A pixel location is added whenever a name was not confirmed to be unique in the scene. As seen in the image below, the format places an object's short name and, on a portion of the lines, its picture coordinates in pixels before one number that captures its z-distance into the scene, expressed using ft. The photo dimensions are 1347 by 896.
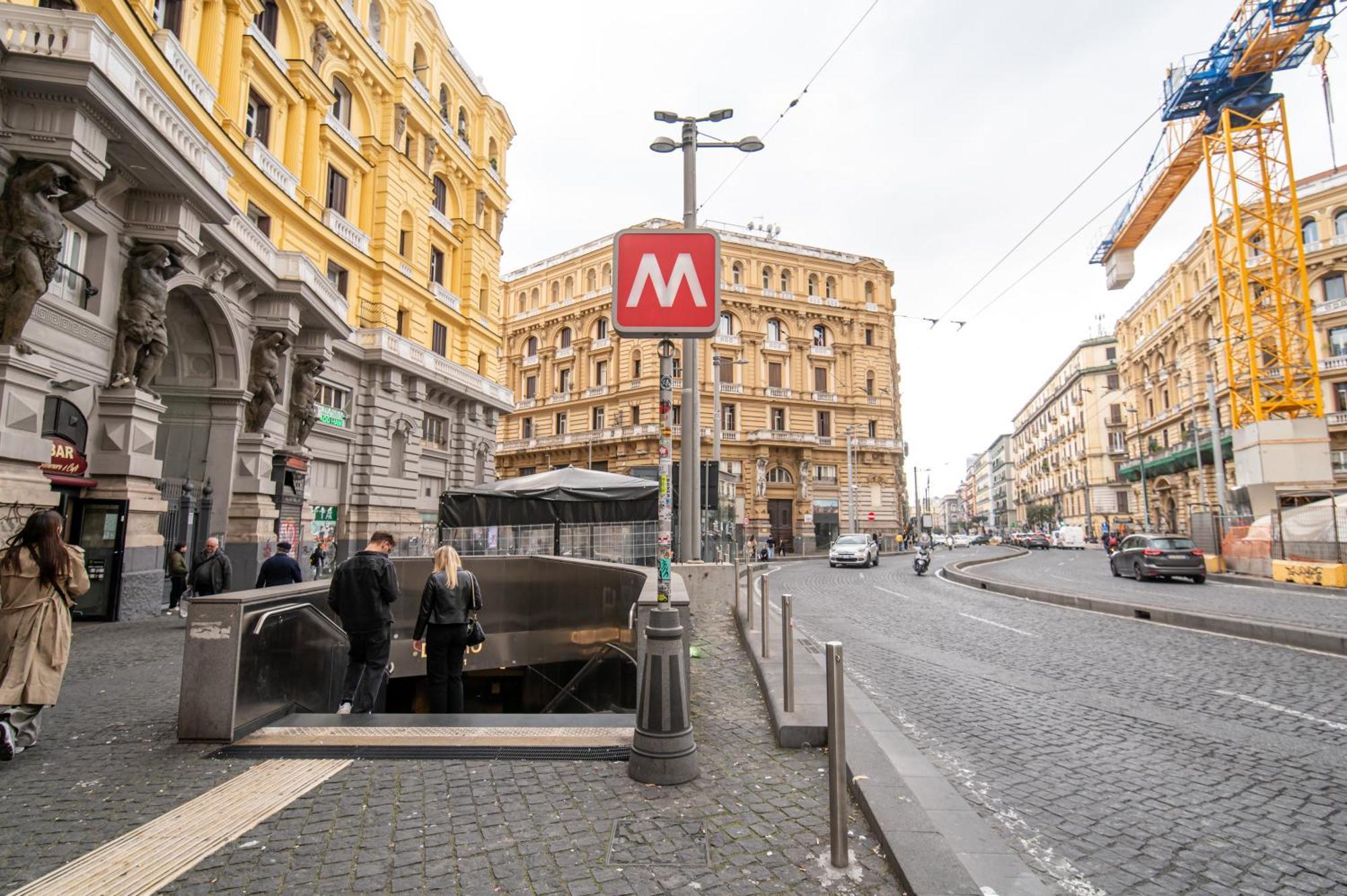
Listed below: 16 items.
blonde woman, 21.11
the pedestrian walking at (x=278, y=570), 31.17
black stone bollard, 13.23
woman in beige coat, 14.73
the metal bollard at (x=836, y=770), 9.95
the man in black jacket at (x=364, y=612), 20.22
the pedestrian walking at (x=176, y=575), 40.86
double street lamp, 38.09
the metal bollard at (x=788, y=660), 16.78
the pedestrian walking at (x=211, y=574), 34.53
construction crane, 74.43
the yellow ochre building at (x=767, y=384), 150.00
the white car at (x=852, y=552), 97.09
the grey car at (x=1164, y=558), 63.36
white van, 189.98
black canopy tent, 49.01
